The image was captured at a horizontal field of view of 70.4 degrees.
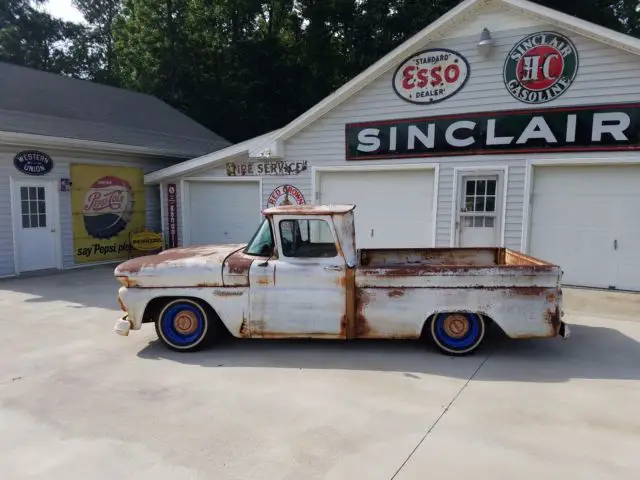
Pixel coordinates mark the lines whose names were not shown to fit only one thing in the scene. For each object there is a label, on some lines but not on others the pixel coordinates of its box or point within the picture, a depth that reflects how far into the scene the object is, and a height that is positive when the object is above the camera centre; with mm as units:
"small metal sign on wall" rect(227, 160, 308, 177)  11344 +966
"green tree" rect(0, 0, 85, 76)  29484 +11352
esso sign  9531 +2841
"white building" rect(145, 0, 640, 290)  8406 +1362
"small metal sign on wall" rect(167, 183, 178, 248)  13148 -196
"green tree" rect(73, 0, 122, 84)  32875 +12415
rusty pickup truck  5055 -1002
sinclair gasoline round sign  8586 +2753
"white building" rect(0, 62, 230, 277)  10477 +835
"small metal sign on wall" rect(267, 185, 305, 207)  11422 +252
